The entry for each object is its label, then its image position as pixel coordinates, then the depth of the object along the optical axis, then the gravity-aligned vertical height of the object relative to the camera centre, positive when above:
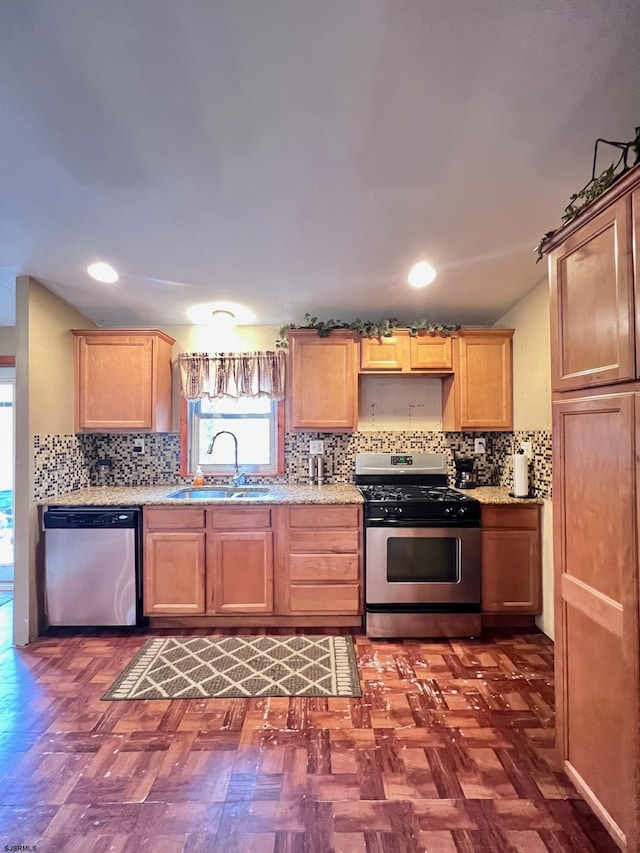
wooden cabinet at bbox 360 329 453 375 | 3.08 +0.65
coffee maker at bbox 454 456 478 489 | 3.17 -0.29
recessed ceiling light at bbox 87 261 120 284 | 2.54 +1.08
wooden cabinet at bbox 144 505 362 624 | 2.71 -0.83
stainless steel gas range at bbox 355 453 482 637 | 2.62 -0.85
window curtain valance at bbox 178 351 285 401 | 3.29 +0.53
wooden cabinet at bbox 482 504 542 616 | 2.69 -0.82
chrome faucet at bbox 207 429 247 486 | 3.28 -0.31
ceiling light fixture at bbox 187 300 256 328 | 3.07 +0.99
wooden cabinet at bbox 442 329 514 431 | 3.08 +0.45
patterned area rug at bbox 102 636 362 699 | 2.07 -1.30
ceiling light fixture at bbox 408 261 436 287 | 2.54 +1.07
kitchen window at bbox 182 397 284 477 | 3.42 +0.07
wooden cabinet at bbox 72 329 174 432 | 3.02 +0.45
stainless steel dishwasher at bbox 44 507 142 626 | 2.65 -0.85
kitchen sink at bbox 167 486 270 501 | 3.10 -0.43
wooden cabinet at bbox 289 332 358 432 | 3.08 +0.44
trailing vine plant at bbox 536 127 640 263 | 1.27 +0.87
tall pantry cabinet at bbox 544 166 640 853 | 1.21 -0.20
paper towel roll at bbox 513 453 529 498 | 2.77 -0.27
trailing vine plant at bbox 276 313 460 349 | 3.04 +0.85
